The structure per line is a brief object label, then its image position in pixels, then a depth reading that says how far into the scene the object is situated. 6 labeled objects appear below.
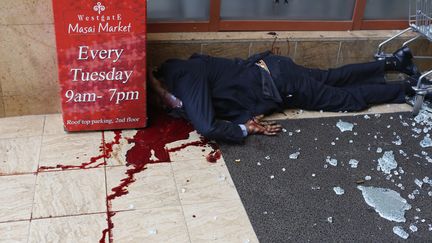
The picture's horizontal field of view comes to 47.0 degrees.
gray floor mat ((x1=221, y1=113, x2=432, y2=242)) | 2.16
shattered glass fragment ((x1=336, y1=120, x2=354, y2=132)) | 2.90
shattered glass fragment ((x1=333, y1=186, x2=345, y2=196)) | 2.38
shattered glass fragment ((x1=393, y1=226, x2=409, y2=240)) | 2.14
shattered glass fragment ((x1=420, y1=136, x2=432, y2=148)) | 2.79
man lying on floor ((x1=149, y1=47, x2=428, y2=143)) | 2.65
